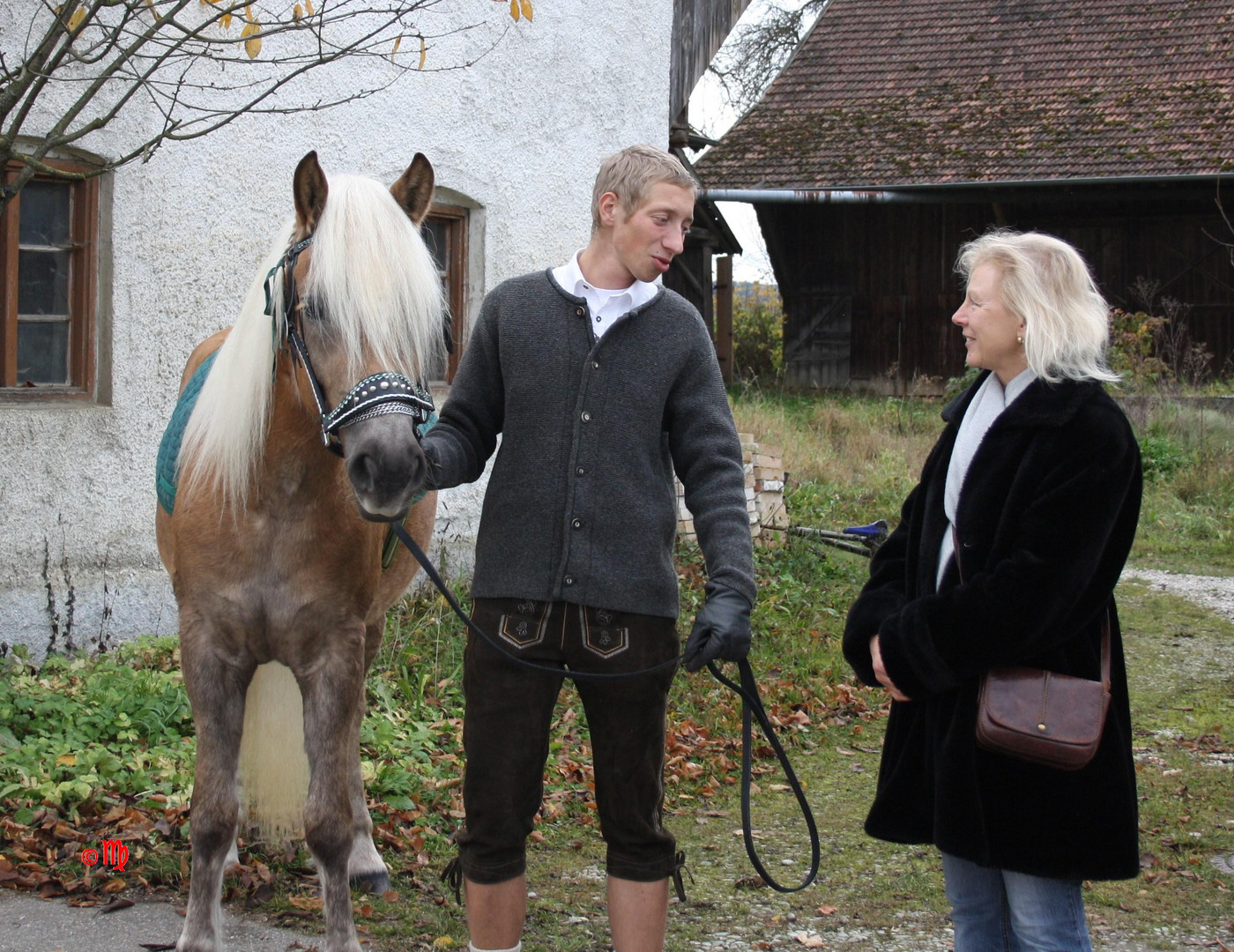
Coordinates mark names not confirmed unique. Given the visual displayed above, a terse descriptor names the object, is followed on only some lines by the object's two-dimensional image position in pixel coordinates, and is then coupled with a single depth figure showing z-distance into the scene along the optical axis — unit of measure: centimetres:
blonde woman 239
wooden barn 1677
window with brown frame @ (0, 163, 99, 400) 570
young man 270
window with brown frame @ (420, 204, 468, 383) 741
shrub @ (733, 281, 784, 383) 1998
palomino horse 307
